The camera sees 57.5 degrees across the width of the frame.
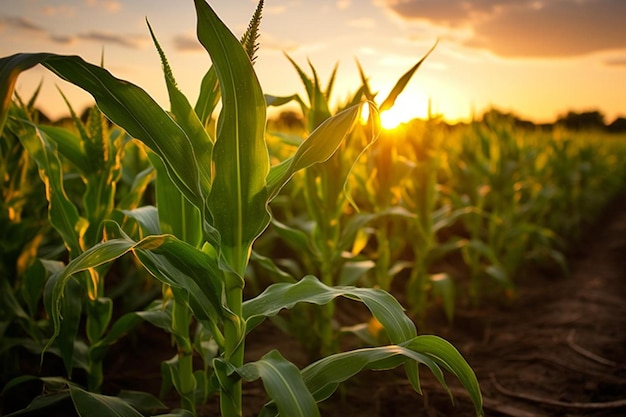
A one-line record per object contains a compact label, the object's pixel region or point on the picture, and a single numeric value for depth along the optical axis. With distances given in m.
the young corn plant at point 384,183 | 2.55
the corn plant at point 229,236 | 1.03
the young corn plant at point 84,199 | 1.53
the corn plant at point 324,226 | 2.01
